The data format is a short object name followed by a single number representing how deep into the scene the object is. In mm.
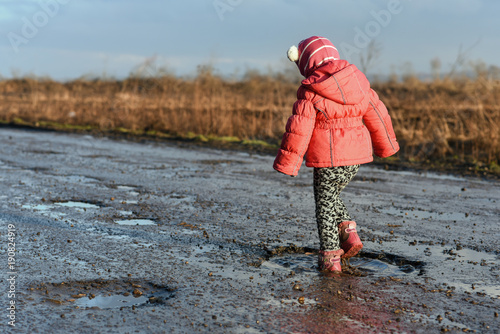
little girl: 4312
